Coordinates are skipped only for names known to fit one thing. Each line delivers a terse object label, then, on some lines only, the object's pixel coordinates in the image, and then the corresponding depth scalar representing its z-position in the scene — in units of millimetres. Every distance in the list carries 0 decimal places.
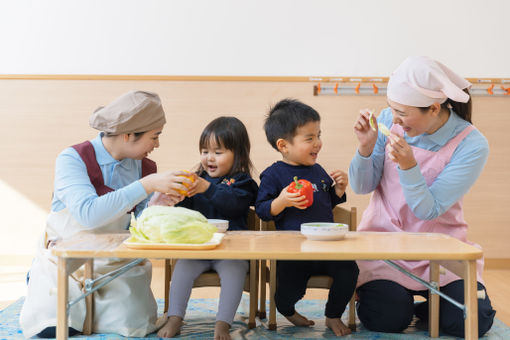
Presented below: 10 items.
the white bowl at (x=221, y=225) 2188
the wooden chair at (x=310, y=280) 2508
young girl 2391
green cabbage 1764
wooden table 1691
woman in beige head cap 2355
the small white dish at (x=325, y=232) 1949
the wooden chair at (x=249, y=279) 2506
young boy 2482
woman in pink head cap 2395
